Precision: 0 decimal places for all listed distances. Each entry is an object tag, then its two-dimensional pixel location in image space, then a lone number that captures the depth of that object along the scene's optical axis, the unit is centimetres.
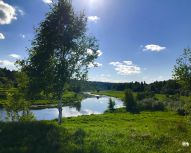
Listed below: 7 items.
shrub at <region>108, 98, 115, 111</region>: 4864
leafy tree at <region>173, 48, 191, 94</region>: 1912
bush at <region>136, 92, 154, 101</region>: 6195
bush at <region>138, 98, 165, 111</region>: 5041
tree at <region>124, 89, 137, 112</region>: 4817
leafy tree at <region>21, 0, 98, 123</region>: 1584
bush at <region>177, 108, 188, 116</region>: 4261
